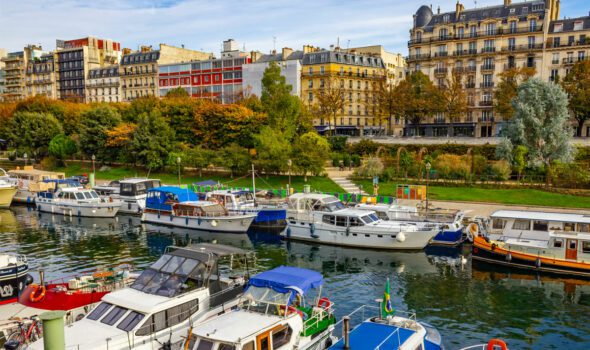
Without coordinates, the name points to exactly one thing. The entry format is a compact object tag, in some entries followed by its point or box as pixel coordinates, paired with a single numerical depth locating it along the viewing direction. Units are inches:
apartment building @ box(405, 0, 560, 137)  3117.6
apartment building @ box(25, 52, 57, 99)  5378.9
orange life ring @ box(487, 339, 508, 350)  634.3
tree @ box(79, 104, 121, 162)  2869.1
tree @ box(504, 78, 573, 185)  2078.0
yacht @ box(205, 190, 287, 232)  1642.5
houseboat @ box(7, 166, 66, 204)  2245.3
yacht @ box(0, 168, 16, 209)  2117.4
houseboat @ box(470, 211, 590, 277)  1124.5
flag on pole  748.0
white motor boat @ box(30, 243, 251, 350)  645.9
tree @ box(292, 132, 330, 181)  2188.7
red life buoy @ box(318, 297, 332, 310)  795.1
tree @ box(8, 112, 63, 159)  3144.7
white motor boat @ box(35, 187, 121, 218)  1900.8
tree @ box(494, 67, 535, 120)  2780.5
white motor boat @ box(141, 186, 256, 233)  1606.8
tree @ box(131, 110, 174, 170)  2598.4
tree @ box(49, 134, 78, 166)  3011.8
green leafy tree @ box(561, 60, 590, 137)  2645.2
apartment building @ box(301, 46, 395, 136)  3641.7
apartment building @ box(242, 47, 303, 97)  3742.6
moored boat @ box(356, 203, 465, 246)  1382.9
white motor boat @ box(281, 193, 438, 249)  1350.9
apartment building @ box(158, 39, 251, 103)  4099.4
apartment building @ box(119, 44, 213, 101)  4571.9
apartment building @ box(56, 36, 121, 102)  5108.3
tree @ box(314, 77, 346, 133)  3316.9
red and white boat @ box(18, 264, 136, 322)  821.9
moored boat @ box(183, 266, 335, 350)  605.0
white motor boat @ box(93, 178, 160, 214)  1958.7
